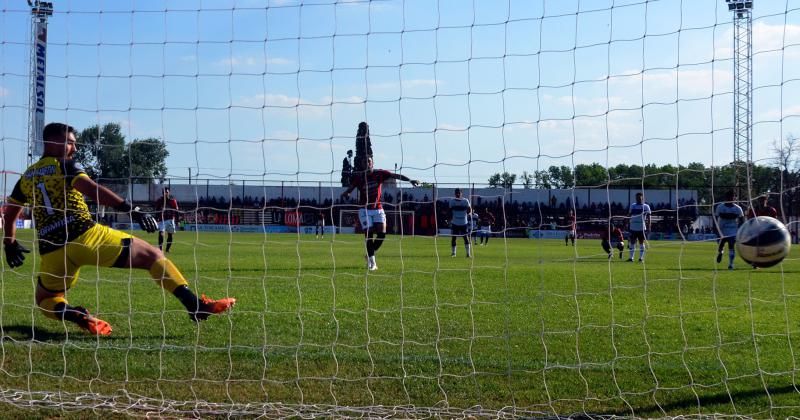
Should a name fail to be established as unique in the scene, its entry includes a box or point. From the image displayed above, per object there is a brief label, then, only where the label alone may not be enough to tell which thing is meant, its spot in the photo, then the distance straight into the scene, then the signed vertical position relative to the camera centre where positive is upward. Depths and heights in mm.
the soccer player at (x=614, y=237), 20772 -545
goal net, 4879 -1079
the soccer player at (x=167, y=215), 19734 +165
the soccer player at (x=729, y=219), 15164 -14
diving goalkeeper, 6051 -63
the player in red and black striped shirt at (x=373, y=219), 13805 +19
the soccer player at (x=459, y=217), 21641 +74
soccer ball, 5426 -173
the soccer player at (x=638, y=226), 18923 -198
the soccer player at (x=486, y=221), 34062 -72
